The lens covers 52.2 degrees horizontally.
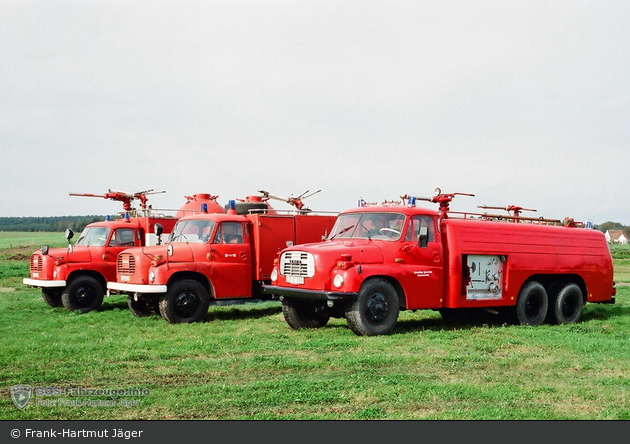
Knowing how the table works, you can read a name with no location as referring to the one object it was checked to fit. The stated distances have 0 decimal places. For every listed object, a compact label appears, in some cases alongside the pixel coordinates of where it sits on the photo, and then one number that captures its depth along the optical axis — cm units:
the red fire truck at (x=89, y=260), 1675
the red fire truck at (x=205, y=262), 1389
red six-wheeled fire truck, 1116
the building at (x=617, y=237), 10178
